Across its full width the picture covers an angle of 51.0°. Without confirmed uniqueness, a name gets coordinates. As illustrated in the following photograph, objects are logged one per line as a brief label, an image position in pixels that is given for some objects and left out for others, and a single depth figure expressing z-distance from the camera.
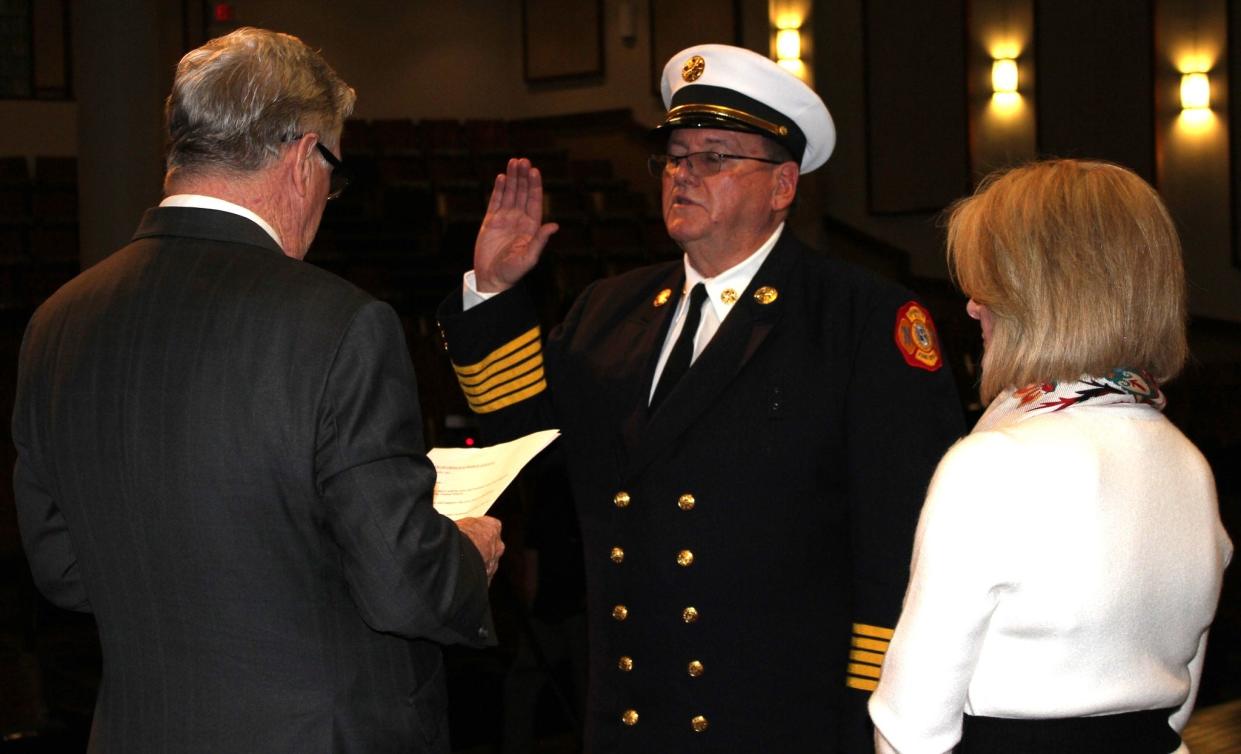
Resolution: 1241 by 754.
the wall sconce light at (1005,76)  10.02
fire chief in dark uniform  1.88
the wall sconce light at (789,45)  11.16
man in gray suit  1.39
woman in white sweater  1.35
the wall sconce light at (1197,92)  8.79
